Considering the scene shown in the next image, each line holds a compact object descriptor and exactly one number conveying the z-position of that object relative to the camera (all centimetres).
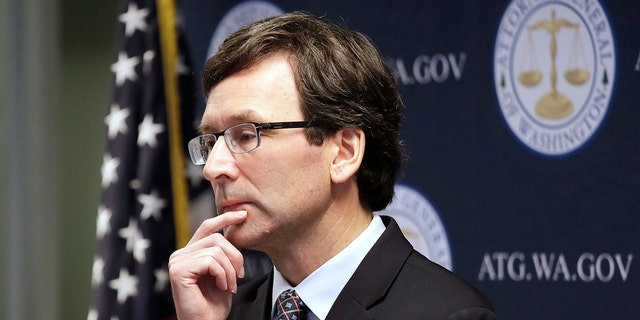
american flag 820
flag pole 828
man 450
